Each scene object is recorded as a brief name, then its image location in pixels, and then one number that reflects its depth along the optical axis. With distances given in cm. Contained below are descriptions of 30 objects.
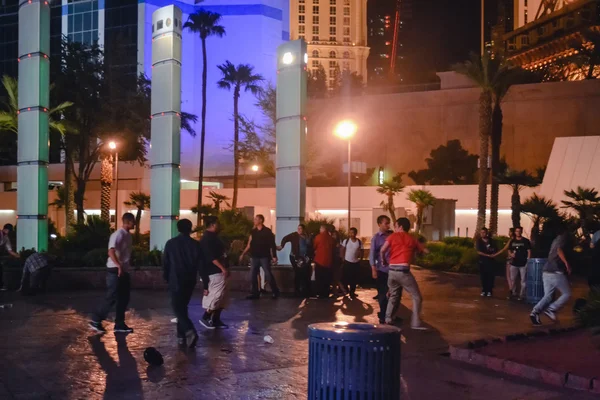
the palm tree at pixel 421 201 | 3107
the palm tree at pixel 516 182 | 2986
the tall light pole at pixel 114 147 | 3226
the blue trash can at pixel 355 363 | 464
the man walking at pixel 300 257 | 1426
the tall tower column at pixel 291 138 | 1570
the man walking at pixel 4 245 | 1468
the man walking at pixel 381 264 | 1099
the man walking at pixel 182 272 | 867
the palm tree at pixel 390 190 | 3453
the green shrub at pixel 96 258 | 1662
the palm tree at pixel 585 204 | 2619
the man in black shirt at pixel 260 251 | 1327
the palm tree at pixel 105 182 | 3738
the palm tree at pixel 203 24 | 5169
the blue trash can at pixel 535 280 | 1355
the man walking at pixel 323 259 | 1397
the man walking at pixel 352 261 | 1473
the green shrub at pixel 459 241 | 2673
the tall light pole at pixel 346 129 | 2008
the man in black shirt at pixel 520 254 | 1437
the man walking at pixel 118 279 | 948
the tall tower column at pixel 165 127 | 1727
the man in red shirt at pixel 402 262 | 988
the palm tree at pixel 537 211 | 2430
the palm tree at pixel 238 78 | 5553
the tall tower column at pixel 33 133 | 1745
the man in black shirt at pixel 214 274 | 957
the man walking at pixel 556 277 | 1024
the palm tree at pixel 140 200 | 3164
